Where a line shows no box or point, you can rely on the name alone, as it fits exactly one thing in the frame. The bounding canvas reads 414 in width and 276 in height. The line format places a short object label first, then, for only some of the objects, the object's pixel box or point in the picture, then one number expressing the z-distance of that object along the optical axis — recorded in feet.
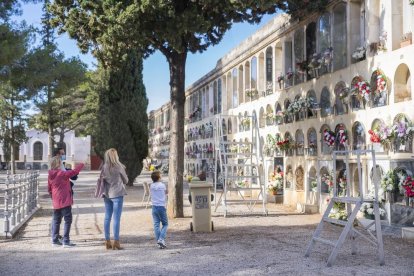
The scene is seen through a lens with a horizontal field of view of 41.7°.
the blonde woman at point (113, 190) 25.59
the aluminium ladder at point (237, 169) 39.97
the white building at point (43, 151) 204.74
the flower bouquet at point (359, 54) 36.70
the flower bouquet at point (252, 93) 59.73
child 26.55
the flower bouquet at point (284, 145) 48.19
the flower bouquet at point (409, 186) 28.91
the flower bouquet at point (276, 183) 50.57
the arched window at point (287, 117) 48.29
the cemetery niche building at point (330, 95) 32.04
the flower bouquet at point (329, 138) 39.34
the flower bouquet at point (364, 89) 35.19
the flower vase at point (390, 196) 31.68
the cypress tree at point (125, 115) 75.15
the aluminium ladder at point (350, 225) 21.18
